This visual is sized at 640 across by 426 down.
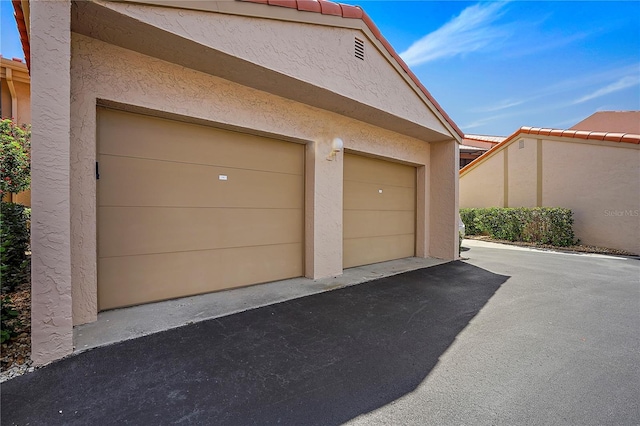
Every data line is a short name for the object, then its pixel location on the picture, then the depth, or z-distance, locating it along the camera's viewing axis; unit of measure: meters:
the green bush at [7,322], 2.84
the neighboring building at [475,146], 21.28
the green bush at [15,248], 4.18
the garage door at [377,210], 6.89
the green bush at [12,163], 6.11
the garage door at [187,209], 3.93
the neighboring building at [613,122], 17.34
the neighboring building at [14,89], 9.34
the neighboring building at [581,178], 9.58
